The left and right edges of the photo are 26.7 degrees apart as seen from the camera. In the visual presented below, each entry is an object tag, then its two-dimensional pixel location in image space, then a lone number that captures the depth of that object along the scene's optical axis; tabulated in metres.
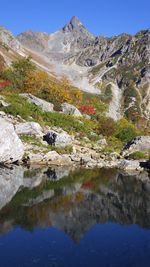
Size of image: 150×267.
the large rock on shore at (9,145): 32.12
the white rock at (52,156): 35.11
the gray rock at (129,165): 35.48
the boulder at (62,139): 37.53
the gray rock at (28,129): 38.23
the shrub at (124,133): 46.88
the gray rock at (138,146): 40.04
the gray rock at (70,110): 51.48
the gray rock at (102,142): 42.16
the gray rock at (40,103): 47.79
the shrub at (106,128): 47.22
